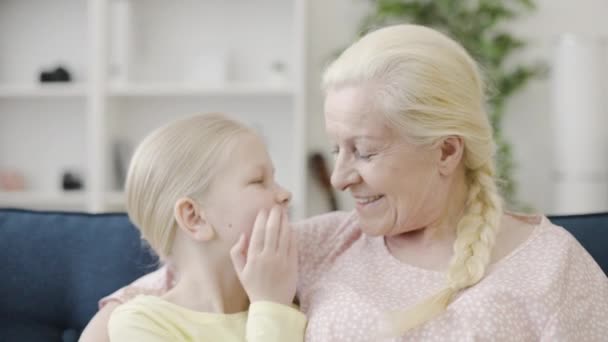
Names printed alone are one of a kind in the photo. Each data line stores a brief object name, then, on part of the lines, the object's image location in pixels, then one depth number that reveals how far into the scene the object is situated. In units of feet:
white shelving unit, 13.35
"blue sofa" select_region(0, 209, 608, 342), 5.85
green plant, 13.10
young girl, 4.72
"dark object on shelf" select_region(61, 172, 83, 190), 14.23
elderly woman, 4.39
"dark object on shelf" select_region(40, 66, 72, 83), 13.93
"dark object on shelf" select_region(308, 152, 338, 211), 14.01
